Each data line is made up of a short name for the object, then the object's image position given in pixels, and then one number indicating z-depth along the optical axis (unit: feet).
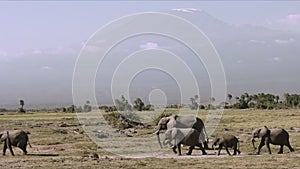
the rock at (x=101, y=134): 143.02
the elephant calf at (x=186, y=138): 103.07
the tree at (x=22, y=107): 455.87
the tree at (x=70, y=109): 415.72
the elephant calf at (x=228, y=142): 101.45
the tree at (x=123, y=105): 152.20
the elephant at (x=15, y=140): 107.12
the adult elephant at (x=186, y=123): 116.78
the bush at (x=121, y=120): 181.77
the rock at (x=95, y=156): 93.83
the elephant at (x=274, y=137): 104.06
